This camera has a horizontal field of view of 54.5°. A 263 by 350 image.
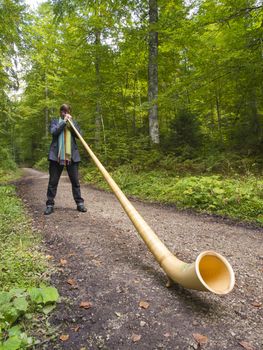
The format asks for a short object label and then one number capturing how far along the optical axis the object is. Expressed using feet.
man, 15.92
